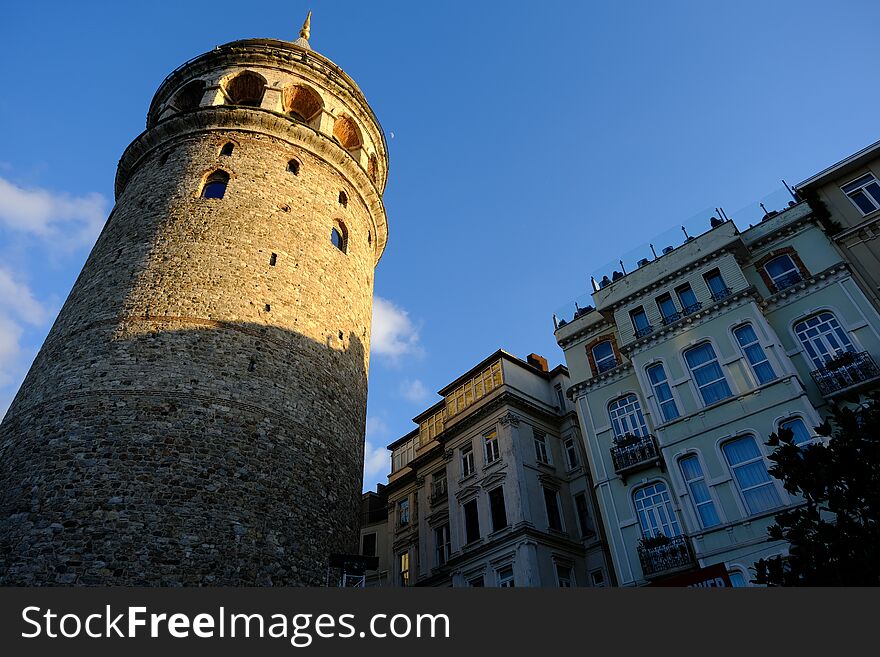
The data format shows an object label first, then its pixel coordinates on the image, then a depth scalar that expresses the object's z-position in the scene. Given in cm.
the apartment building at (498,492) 2147
